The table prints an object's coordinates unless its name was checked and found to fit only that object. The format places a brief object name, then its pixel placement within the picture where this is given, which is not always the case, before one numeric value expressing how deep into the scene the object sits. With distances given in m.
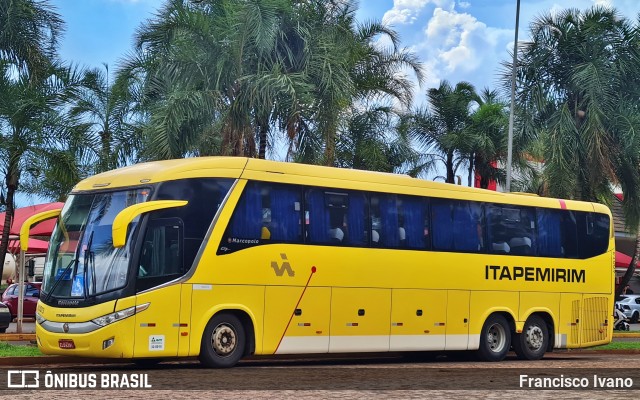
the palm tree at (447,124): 41.78
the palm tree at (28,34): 27.88
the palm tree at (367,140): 34.78
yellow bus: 17.92
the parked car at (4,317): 32.56
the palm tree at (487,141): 41.50
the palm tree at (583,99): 33.09
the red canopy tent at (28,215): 29.72
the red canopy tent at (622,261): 55.84
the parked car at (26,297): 40.88
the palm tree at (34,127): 27.03
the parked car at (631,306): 55.16
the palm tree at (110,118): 30.23
